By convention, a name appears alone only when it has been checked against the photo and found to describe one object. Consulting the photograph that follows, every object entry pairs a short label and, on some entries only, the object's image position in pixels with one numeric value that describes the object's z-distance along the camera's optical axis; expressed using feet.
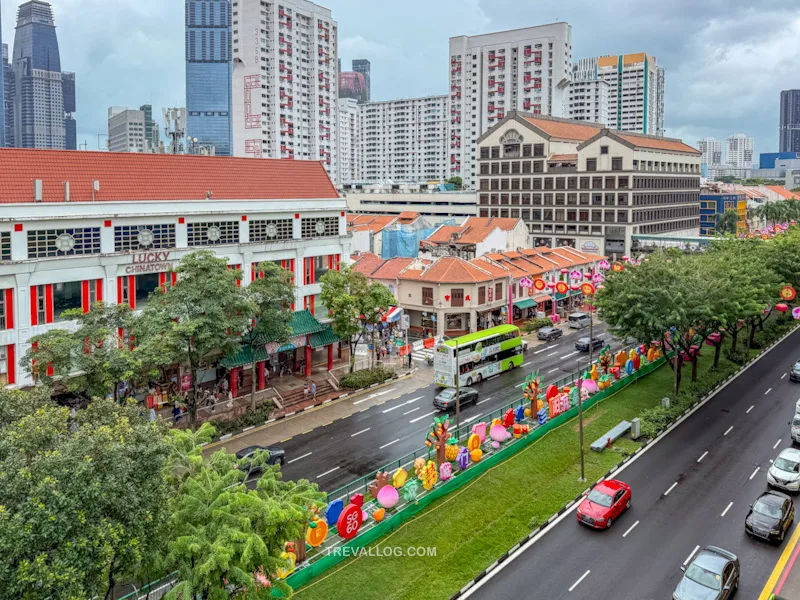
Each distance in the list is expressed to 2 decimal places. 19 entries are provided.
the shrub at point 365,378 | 168.04
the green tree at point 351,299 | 165.78
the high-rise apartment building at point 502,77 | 520.42
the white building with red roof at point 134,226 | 124.47
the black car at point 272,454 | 120.67
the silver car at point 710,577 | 78.69
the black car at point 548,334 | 222.28
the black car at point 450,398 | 153.28
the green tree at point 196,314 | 123.73
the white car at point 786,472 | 108.68
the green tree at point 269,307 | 144.46
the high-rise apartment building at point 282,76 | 457.68
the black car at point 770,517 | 93.56
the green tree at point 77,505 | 46.21
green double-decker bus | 167.12
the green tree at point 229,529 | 59.67
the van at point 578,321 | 240.12
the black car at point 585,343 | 206.28
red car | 98.84
